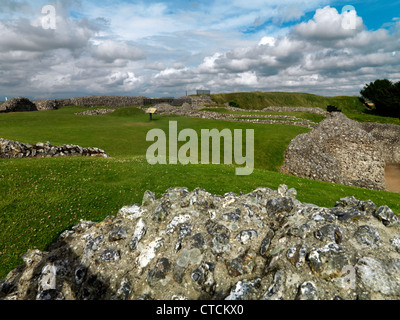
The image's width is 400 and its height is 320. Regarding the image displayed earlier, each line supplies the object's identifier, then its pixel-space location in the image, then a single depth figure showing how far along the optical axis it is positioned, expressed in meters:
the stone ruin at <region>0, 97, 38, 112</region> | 65.44
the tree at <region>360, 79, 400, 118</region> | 70.44
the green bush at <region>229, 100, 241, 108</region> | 126.65
